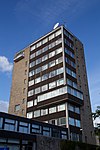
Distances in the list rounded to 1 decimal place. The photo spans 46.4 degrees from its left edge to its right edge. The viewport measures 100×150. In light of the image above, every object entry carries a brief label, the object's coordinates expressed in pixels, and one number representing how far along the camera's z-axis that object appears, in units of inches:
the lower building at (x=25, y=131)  783.2
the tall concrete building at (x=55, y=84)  1282.2
